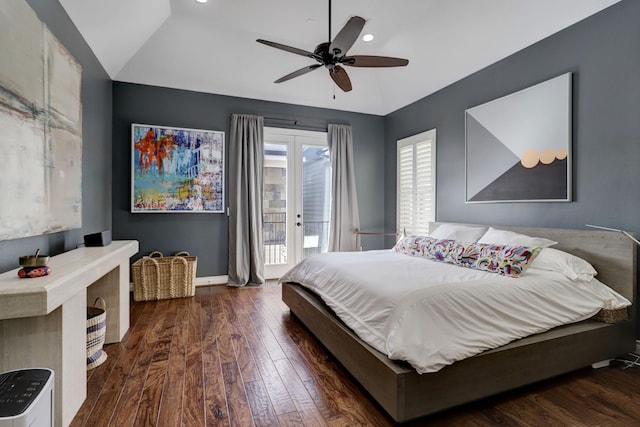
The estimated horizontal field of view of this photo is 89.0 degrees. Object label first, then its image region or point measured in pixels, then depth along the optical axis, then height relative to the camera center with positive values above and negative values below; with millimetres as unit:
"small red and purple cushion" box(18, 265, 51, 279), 1574 -304
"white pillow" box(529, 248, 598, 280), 2396 -414
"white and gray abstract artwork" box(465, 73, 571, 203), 2963 +659
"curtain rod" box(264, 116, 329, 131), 4942 +1367
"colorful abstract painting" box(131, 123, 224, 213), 4223 +543
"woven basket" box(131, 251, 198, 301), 3898 -825
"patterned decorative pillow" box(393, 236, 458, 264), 2988 -376
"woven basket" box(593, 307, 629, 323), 2334 -760
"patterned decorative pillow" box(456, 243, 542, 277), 2367 -372
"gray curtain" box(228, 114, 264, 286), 4625 +43
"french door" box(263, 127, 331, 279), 4961 +209
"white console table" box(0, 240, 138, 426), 1391 -582
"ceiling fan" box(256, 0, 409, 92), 2350 +1285
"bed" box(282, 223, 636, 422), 1691 -887
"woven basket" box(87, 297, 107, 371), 2279 -911
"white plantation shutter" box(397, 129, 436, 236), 4562 +404
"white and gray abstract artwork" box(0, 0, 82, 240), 1714 +521
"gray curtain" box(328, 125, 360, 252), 5188 +276
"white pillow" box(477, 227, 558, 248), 2758 -263
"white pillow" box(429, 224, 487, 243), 3391 -249
